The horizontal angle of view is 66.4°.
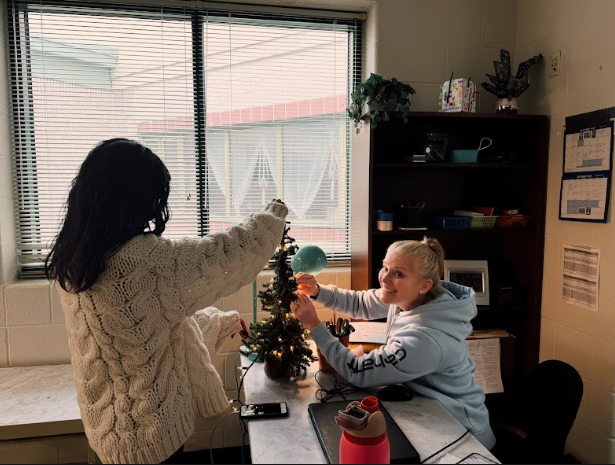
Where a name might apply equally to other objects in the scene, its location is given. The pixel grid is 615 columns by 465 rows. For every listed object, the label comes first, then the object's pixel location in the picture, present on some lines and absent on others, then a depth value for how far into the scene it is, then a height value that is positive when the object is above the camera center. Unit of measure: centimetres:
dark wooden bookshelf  241 -1
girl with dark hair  128 -29
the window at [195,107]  244 +45
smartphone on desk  143 -68
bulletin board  206 +11
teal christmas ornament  179 -26
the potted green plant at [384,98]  226 +45
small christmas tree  171 -52
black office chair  157 -78
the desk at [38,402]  184 -90
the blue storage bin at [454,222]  239 -16
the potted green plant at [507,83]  240 +55
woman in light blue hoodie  153 -50
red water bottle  107 -57
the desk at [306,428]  126 -69
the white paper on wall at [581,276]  214 -40
